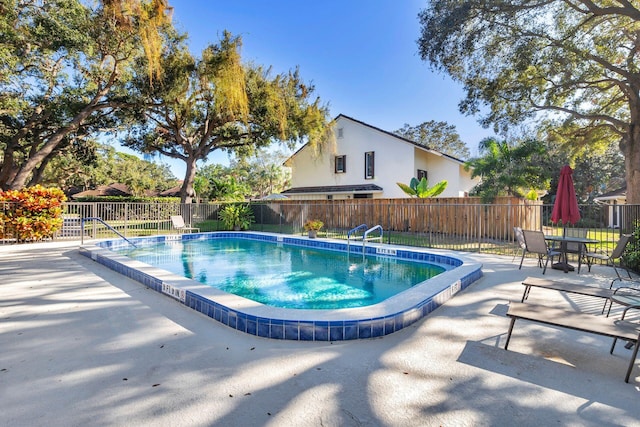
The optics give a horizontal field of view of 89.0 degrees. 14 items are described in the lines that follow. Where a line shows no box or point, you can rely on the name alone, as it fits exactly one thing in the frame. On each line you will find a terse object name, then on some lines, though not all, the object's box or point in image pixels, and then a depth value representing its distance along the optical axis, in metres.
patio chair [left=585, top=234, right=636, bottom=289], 6.35
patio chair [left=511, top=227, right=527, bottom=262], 8.00
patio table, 7.15
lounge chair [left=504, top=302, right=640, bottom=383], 2.78
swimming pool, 3.66
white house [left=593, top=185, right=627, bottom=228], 25.15
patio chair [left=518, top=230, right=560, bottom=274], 7.23
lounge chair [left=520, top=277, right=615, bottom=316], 4.02
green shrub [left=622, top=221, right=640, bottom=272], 7.14
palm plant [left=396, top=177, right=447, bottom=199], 17.86
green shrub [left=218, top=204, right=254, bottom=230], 18.03
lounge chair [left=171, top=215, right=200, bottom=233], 15.28
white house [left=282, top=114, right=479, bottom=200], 20.92
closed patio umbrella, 7.14
